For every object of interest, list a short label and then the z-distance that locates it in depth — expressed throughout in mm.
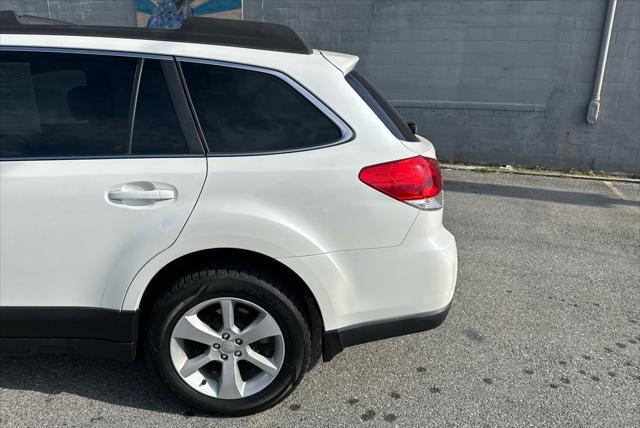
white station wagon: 2164
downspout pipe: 7090
